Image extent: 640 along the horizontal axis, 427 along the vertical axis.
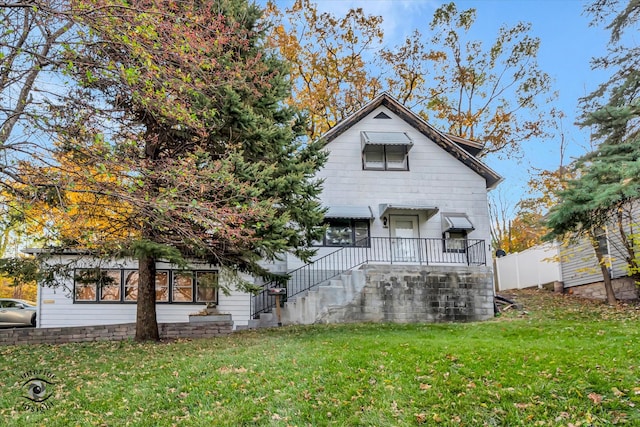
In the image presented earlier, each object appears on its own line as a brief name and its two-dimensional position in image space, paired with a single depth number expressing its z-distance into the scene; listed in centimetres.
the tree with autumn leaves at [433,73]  2558
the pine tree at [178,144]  695
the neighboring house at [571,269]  1688
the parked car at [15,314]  1698
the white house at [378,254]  1477
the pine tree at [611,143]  1088
